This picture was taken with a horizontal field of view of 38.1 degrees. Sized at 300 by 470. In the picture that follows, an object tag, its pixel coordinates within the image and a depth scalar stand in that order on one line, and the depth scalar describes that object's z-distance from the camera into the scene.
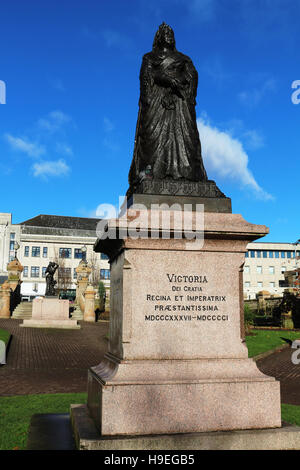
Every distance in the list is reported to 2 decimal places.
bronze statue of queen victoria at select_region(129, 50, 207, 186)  5.79
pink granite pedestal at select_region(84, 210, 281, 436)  4.29
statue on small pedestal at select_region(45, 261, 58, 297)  29.60
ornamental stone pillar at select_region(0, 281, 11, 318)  32.34
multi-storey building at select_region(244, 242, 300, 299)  79.94
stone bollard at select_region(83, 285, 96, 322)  32.16
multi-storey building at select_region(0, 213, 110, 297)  77.12
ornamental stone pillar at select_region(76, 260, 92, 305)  37.30
